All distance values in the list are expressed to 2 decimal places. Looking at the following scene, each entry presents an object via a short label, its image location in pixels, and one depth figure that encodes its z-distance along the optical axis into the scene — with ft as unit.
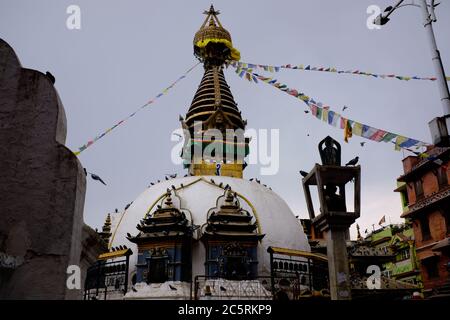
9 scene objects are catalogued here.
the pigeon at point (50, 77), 12.55
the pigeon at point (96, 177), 50.97
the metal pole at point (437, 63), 26.94
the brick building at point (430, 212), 84.69
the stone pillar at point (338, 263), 29.60
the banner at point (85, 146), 64.59
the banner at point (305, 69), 52.36
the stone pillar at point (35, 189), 10.63
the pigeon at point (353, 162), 30.83
